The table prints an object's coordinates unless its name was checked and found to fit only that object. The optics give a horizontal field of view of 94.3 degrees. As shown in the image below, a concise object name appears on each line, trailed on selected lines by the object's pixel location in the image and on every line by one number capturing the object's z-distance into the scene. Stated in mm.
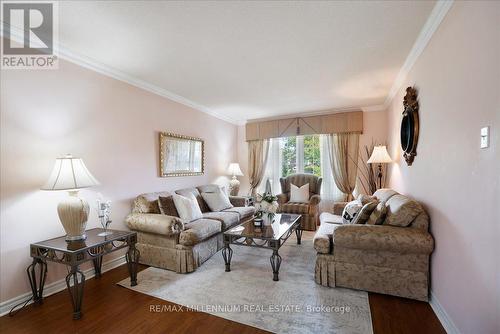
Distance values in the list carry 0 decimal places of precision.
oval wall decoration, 2555
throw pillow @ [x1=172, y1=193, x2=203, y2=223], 3197
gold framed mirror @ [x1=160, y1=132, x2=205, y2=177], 3746
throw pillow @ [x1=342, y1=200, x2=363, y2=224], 2889
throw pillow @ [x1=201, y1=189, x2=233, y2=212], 4062
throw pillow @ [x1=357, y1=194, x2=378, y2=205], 3314
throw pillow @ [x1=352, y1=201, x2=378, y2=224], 2506
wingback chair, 4473
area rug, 1874
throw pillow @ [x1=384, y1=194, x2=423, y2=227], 2199
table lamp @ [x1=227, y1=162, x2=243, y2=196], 5418
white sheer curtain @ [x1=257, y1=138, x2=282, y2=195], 5785
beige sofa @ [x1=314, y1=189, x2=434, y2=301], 2102
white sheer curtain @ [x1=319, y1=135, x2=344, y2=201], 5234
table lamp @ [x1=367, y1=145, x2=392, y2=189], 3711
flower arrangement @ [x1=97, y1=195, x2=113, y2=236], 2348
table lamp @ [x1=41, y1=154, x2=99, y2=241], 2113
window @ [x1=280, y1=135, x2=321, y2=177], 5449
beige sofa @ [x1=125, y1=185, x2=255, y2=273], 2717
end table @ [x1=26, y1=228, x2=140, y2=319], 1944
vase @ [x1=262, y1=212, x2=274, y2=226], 3132
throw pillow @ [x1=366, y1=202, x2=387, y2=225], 2381
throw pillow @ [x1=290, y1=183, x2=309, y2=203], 4943
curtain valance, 4902
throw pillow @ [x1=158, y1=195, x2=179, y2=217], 3109
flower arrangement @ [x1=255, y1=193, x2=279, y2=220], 3121
